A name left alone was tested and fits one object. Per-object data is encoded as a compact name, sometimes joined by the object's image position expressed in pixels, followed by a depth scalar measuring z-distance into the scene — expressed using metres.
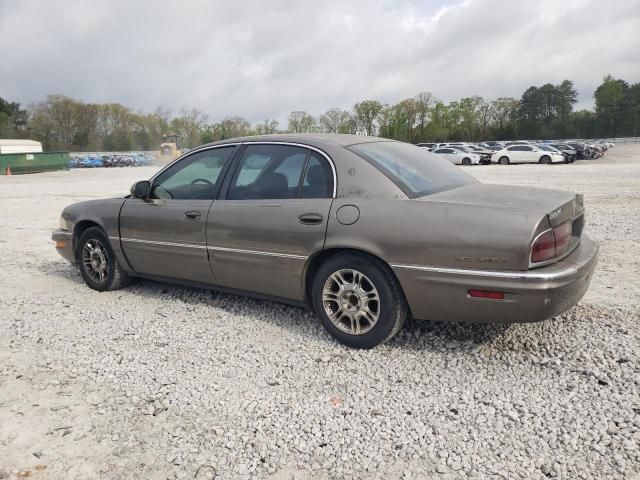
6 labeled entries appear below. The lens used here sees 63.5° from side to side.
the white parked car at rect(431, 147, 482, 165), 36.81
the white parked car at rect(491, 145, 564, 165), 34.59
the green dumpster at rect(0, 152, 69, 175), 38.78
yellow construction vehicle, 67.81
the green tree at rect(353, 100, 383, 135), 95.25
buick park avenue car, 3.12
